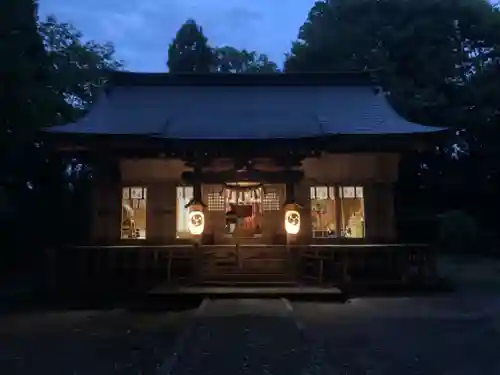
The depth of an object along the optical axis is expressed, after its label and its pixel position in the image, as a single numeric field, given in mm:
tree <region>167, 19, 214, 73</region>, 36844
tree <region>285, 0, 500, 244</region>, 22172
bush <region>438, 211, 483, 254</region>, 23125
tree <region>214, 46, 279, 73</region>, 41094
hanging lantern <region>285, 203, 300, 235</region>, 12977
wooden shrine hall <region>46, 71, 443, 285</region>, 13000
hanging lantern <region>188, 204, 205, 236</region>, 12914
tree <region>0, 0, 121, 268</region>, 14023
